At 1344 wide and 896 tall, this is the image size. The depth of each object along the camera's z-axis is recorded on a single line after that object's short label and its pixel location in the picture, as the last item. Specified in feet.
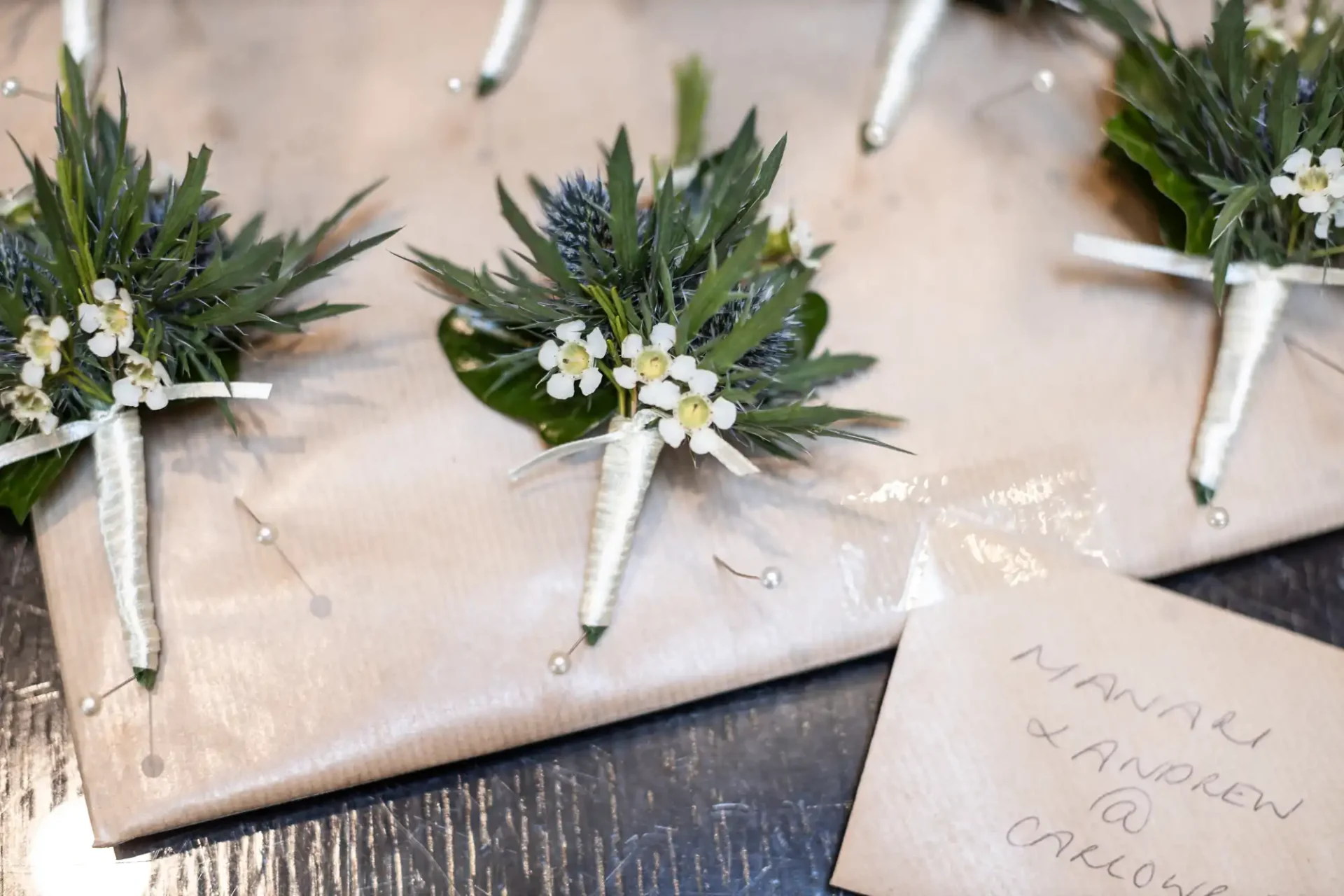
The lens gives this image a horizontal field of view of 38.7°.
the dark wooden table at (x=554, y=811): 1.16
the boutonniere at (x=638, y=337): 1.12
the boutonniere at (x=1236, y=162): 1.17
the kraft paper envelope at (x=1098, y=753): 1.17
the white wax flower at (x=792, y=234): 1.22
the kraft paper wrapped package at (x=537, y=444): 1.17
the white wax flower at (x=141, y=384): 1.14
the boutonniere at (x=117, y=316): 1.12
